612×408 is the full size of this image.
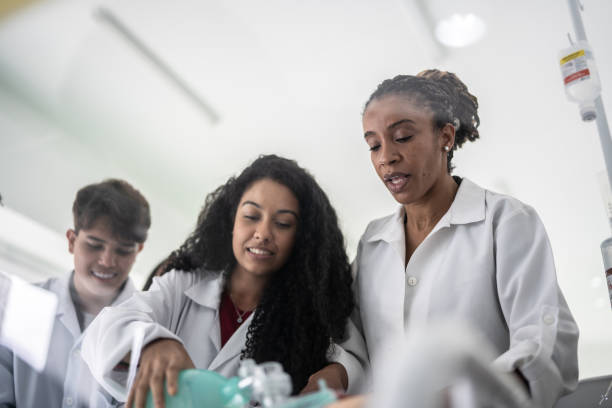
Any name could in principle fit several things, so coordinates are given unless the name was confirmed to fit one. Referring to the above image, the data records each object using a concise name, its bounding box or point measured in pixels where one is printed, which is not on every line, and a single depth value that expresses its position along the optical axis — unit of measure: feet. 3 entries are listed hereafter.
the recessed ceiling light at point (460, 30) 4.12
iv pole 3.67
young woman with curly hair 3.34
